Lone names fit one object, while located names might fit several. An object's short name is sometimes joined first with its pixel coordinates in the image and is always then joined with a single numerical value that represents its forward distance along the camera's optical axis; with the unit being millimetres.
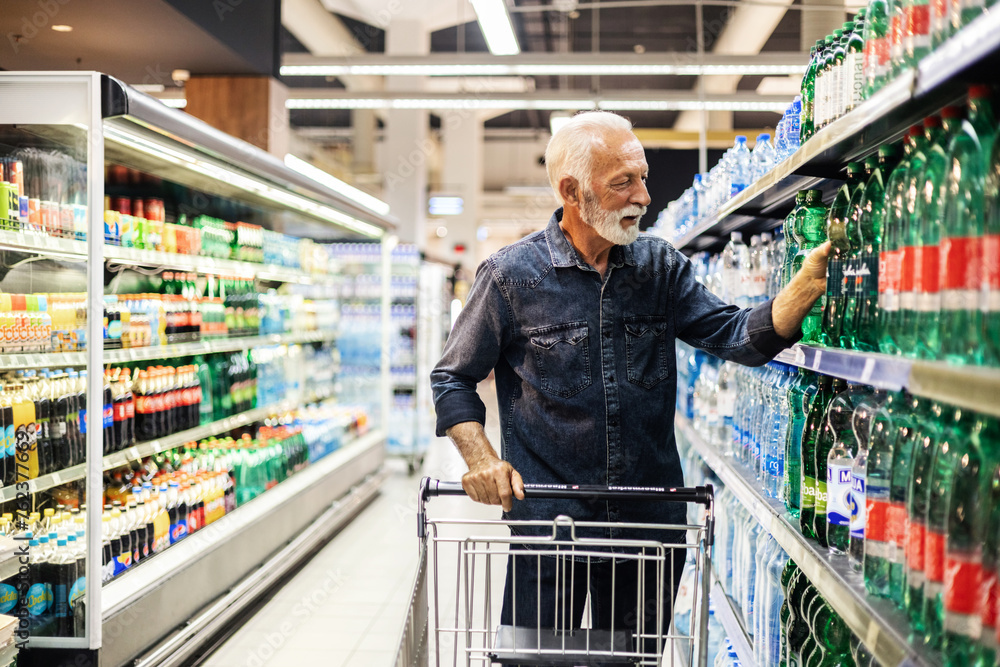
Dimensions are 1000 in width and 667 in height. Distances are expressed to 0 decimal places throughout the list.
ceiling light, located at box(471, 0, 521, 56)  5930
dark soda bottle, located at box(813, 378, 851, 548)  1919
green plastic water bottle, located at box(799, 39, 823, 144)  2080
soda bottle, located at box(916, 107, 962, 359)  1250
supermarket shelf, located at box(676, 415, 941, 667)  1224
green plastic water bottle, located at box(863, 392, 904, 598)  1436
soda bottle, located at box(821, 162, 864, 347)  1753
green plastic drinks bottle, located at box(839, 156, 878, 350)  1668
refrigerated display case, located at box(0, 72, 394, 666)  2959
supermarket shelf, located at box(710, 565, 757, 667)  2453
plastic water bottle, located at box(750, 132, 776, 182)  3025
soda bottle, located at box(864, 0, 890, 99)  1543
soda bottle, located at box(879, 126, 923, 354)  1389
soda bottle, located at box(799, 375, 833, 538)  1849
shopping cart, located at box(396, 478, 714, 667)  1734
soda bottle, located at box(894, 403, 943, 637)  1296
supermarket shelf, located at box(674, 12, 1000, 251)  1030
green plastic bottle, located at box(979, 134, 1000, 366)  1071
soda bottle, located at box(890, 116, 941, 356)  1315
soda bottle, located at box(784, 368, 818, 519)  2061
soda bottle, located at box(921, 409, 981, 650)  1227
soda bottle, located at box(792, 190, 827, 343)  2154
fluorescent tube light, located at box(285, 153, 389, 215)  6972
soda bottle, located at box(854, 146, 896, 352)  1591
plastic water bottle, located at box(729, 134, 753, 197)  3211
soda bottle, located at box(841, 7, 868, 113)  1674
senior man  2215
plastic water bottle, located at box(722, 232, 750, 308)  2938
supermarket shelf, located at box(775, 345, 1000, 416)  969
